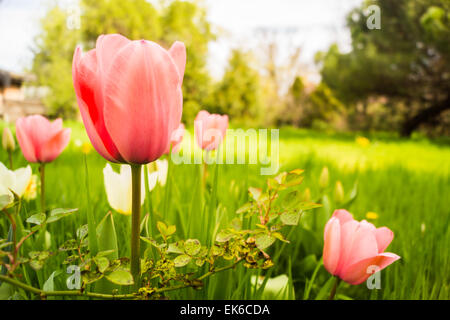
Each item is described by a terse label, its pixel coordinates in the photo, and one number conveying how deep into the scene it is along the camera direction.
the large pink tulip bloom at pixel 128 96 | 0.24
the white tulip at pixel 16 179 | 0.38
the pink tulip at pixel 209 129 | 0.49
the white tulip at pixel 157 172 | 0.44
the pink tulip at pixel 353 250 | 0.35
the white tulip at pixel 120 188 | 0.41
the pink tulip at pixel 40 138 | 0.48
